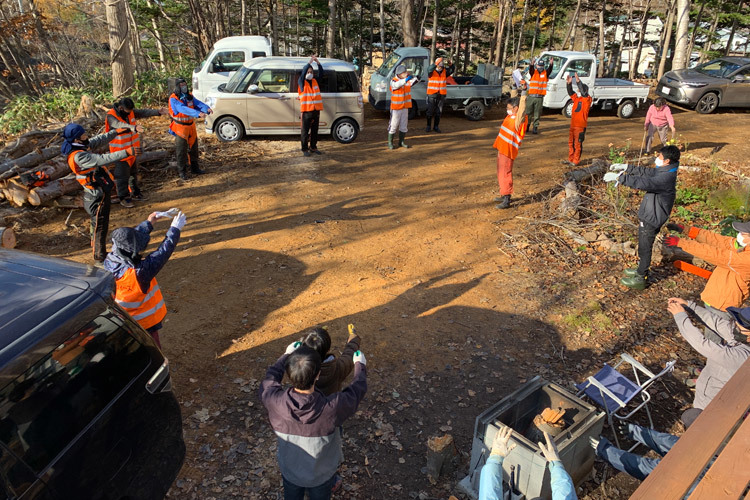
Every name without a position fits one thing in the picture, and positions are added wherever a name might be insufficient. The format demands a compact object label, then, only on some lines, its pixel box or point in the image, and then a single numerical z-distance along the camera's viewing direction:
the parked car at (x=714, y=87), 15.67
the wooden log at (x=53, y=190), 7.94
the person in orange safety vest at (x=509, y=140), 7.98
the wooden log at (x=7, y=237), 6.32
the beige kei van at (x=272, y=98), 11.21
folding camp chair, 4.20
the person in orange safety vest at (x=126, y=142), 7.76
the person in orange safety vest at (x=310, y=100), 10.36
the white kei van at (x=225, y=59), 13.87
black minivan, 2.21
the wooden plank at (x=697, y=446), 1.87
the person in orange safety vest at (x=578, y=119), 10.06
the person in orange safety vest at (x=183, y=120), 8.79
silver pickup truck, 14.22
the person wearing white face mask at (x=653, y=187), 5.75
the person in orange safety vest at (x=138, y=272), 3.93
